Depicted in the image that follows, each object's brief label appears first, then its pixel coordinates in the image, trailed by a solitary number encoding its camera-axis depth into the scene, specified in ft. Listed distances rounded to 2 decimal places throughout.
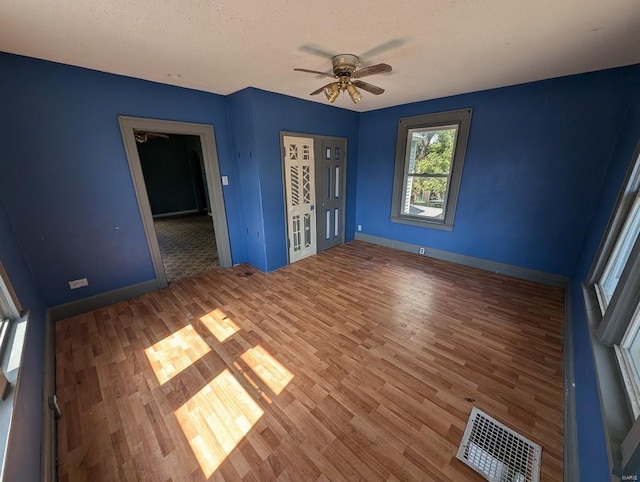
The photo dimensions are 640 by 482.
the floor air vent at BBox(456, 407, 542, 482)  4.28
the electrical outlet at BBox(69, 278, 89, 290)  8.72
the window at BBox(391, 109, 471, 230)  11.90
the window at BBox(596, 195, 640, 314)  5.99
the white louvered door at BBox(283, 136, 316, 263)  12.12
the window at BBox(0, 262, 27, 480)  3.33
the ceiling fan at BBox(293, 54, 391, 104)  6.77
